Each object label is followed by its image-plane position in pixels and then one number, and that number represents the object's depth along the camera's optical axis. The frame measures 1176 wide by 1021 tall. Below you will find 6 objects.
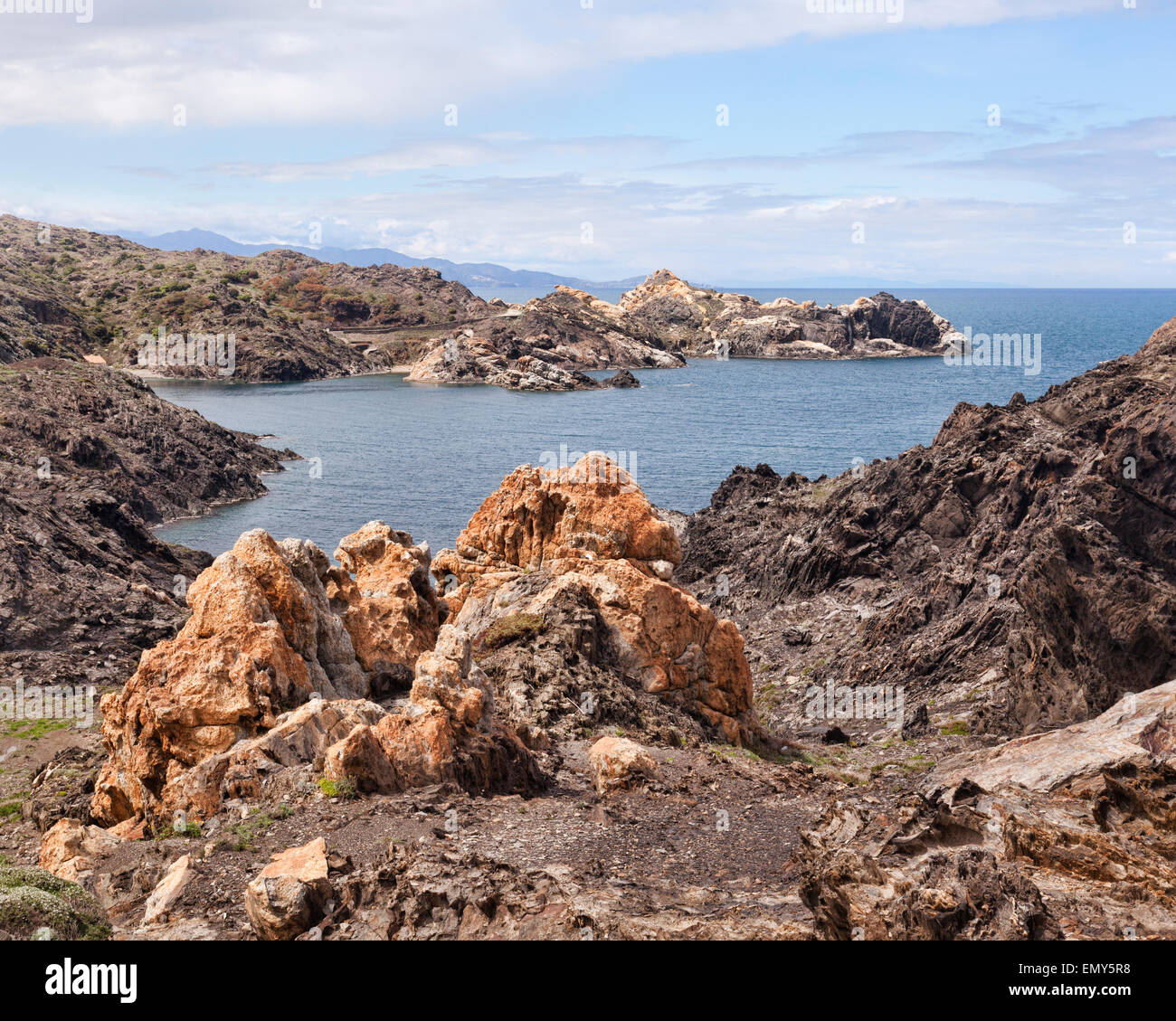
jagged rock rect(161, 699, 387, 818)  19.73
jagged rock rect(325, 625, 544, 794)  19.77
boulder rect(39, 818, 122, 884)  17.40
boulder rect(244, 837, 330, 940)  14.23
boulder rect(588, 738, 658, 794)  22.00
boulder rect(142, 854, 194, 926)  15.44
